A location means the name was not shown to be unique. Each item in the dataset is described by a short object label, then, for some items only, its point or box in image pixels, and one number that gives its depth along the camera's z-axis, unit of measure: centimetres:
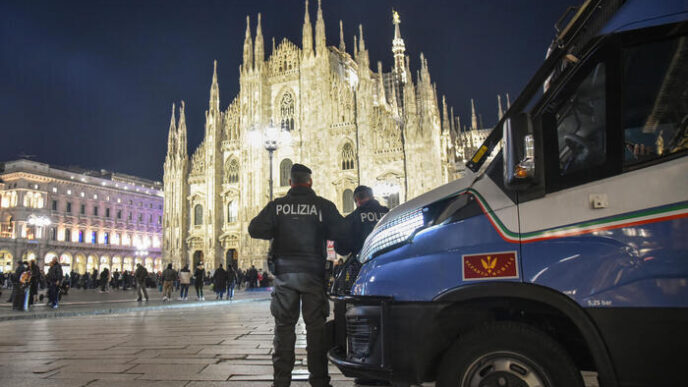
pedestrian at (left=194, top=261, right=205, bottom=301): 1984
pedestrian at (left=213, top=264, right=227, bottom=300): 1985
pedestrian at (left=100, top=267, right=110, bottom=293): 2792
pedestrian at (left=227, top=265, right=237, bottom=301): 2011
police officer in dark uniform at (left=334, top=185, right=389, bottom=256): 424
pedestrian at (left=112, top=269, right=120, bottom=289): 3297
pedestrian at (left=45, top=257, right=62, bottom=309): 1424
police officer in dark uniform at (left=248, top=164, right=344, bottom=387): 368
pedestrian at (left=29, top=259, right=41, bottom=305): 1505
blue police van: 226
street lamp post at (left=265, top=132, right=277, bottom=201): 1595
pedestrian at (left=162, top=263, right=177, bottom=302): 1923
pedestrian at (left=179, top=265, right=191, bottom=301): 1903
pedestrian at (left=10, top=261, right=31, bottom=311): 1356
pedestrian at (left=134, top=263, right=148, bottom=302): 1764
